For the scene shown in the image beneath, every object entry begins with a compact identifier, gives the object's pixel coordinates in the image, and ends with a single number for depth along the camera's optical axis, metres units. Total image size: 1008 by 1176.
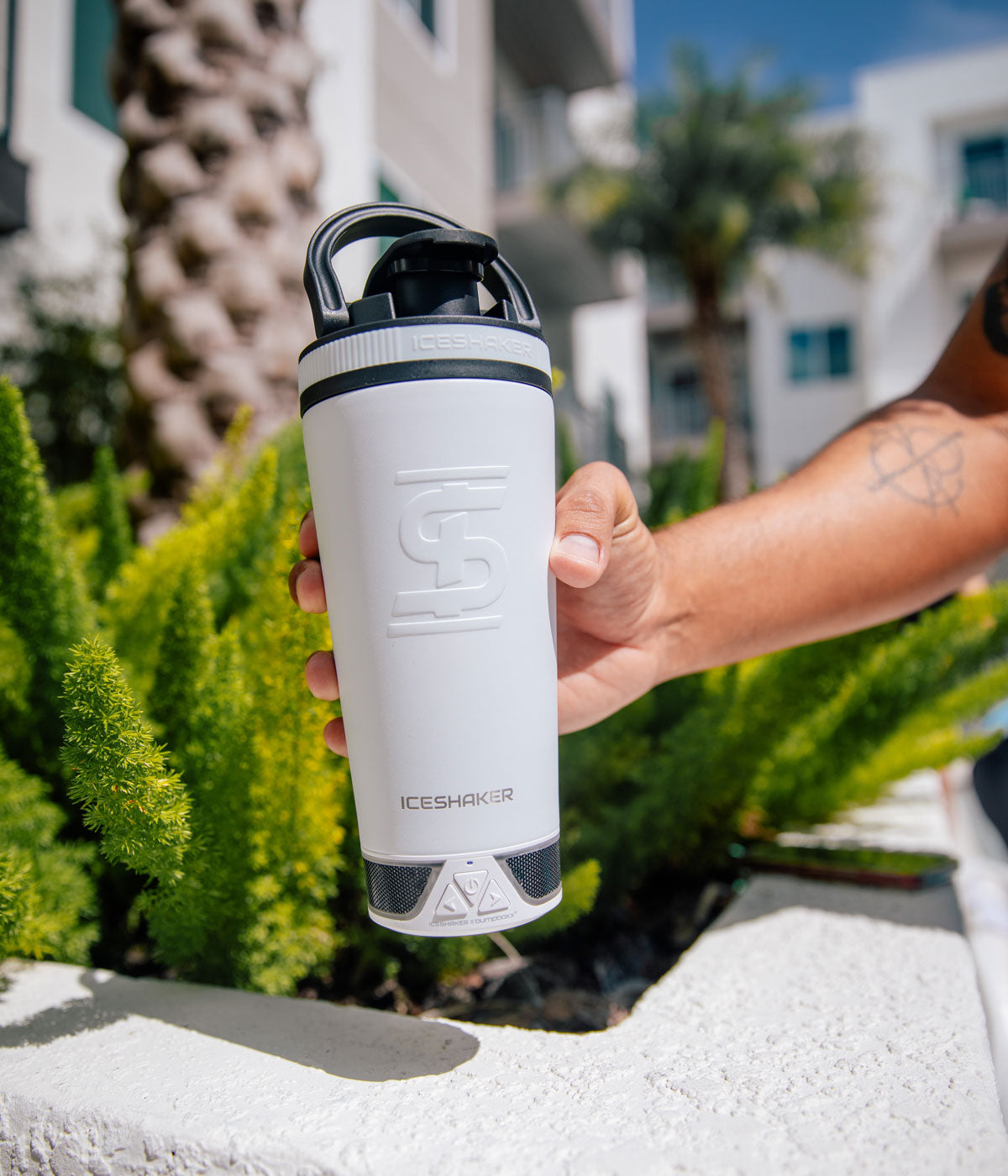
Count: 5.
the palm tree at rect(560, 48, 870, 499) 12.04
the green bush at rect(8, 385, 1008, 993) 0.75
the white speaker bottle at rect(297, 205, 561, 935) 0.61
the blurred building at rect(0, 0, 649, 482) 4.34
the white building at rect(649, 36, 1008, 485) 16.16
